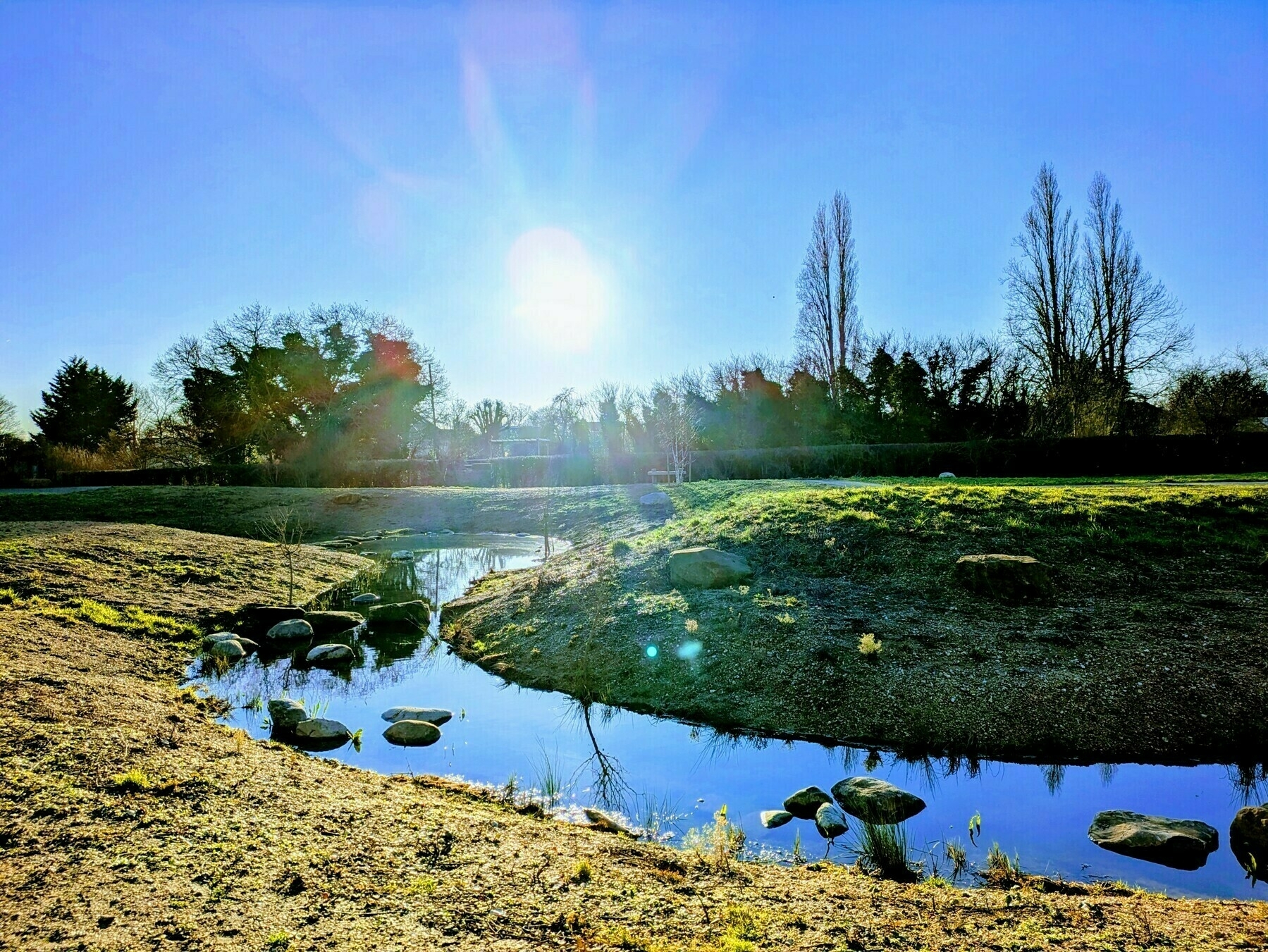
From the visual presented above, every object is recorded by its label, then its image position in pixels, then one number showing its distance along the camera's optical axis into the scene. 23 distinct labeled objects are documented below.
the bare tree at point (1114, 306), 33.16
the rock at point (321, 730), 6.54
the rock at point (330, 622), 10.76
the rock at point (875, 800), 5.04
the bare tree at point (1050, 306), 33.12
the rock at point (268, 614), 10.70
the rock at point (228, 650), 8.96
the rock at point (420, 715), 7.17
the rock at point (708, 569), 10.12
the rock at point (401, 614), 11.38
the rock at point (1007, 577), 8.65
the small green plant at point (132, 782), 4.31
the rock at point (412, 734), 6.64
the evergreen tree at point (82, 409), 44.91
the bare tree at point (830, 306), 37.47
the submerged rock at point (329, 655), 9.15
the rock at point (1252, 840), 4.25
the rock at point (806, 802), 5.19
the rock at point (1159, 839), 4.44
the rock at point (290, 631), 10.06
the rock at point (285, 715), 6.72
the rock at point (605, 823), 4.87
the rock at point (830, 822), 4.84
